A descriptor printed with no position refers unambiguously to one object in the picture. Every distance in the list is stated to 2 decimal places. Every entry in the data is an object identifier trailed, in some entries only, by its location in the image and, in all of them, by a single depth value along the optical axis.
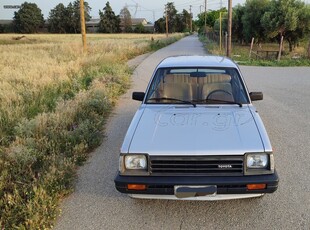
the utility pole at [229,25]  20.51
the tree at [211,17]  82.62
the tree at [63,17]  99.19
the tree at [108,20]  102.38
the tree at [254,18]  31.97
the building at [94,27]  113.70
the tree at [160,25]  112.00
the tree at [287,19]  26.98
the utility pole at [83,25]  19.74
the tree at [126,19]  109.38
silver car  2.95
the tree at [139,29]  108.00
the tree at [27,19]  97.31
